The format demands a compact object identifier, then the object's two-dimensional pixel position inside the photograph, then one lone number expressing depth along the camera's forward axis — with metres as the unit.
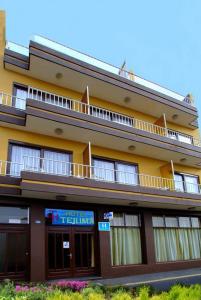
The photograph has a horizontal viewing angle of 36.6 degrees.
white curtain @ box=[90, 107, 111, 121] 17.69
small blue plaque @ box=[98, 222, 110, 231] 15.01
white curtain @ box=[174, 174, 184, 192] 19.86
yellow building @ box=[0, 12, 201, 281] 12.88
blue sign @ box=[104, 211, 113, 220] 14.77
